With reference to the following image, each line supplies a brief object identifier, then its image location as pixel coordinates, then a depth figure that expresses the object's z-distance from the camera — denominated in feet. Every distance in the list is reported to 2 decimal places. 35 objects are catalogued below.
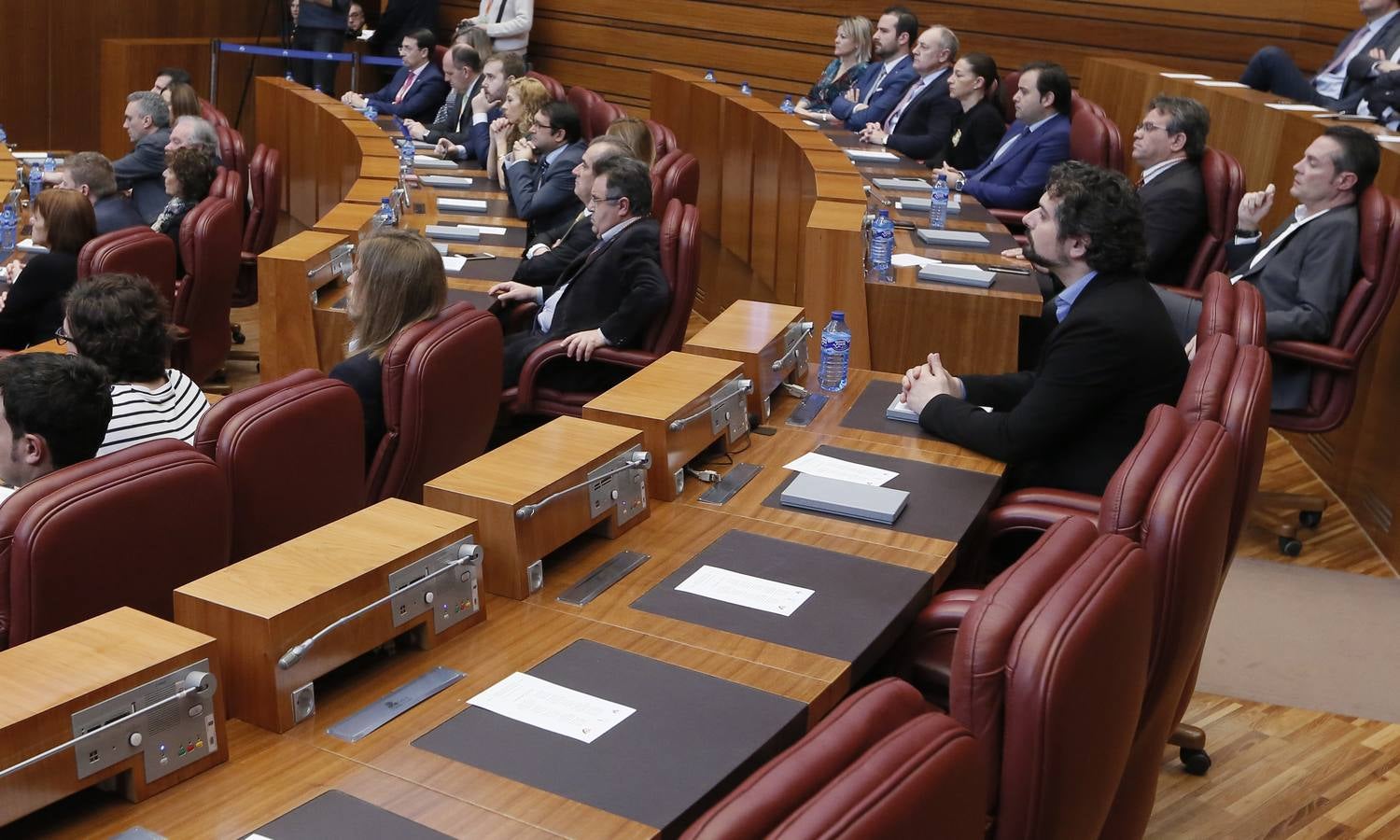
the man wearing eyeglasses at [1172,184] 15.81
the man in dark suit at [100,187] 17.66
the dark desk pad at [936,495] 8.81
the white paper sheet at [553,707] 6.23
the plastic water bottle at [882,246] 14.28
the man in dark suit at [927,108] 22.65
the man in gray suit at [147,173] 21.14
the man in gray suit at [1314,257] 13.82
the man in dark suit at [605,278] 13.99
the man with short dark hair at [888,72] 24.66
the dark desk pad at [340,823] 5.31
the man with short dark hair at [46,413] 8.23
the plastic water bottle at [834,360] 11.55
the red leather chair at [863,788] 4.09
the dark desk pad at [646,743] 5.72
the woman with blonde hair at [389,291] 11.25
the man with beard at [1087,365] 9.86
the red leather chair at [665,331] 13.78
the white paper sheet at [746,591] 7.58
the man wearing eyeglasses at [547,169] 17.38
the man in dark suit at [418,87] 27.66
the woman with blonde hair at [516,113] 19.90
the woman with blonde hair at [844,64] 27.14
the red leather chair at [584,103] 24.53
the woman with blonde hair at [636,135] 18.38
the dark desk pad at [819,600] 7.23
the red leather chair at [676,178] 17.67
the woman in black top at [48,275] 14.88
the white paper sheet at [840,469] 9.56
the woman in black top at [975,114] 21.31
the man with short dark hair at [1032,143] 19.04
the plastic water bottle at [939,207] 17.12
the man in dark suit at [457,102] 24.57
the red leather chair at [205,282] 16.15
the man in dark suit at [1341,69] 20.54
